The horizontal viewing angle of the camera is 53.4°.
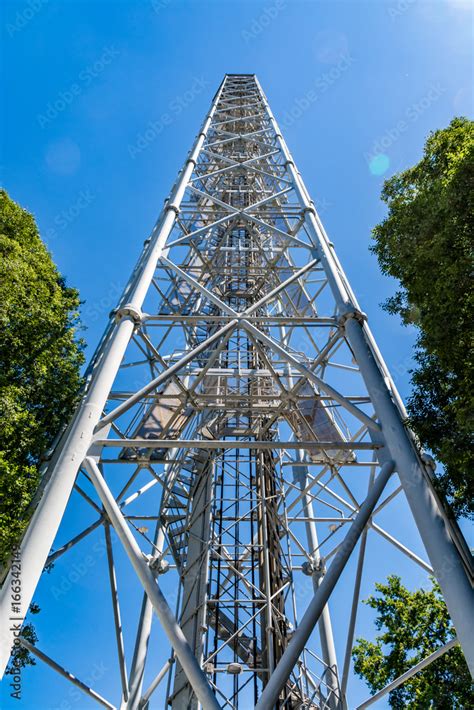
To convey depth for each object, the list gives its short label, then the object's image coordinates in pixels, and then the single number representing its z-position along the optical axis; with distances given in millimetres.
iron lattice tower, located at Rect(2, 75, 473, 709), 4469
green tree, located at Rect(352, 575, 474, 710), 12109
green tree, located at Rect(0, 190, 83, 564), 5105
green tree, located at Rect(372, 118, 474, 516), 5344
